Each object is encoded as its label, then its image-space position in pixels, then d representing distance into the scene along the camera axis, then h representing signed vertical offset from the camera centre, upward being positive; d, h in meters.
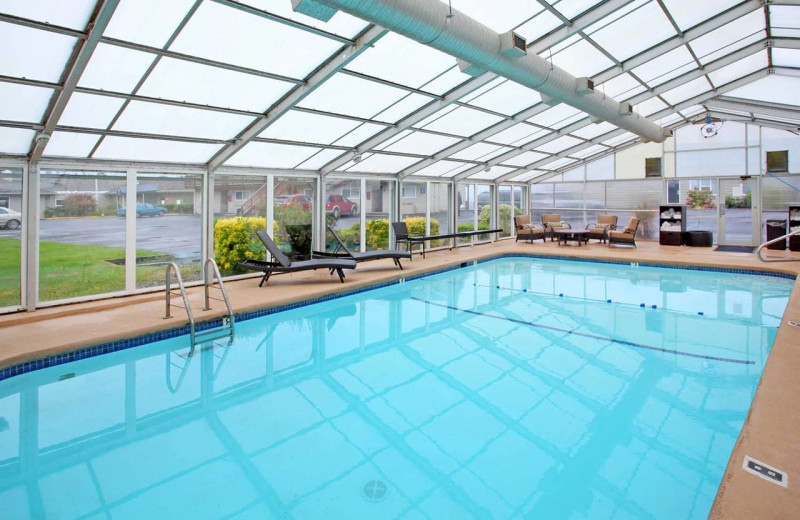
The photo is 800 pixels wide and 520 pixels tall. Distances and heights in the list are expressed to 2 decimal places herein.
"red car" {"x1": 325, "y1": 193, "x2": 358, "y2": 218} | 10.69 +1.28
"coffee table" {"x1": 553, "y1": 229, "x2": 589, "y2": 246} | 13.96 +0.74
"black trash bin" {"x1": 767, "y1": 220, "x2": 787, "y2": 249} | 12.26 +0.77
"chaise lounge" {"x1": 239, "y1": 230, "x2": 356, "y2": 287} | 7.66 -0.05
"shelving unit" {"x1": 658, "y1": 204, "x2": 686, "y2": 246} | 13.98 +1.05
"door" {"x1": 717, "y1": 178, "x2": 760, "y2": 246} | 13.60 +1.37
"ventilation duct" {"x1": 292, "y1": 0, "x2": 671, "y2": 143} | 4.06 +2.34
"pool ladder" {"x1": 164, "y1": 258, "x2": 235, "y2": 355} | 5.24 -0.77
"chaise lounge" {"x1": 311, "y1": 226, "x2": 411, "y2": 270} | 8.99 +0.12
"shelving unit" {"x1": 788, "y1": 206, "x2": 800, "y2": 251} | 11.88 +0.92
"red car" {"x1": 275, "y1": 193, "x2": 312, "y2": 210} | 9.19 +1.21
